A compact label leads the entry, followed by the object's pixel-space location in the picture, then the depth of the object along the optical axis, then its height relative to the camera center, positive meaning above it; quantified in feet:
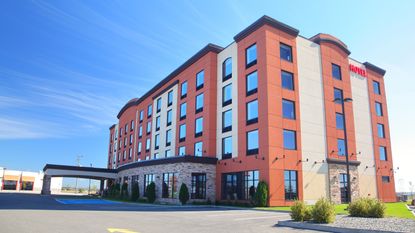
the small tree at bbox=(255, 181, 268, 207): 87.25 -2.94
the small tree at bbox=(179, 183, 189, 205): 101.26 -3.61
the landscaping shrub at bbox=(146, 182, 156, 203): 113.70 -3.50
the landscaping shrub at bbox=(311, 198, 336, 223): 45.42 -3.83
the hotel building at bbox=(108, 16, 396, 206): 96.12 +19.92
